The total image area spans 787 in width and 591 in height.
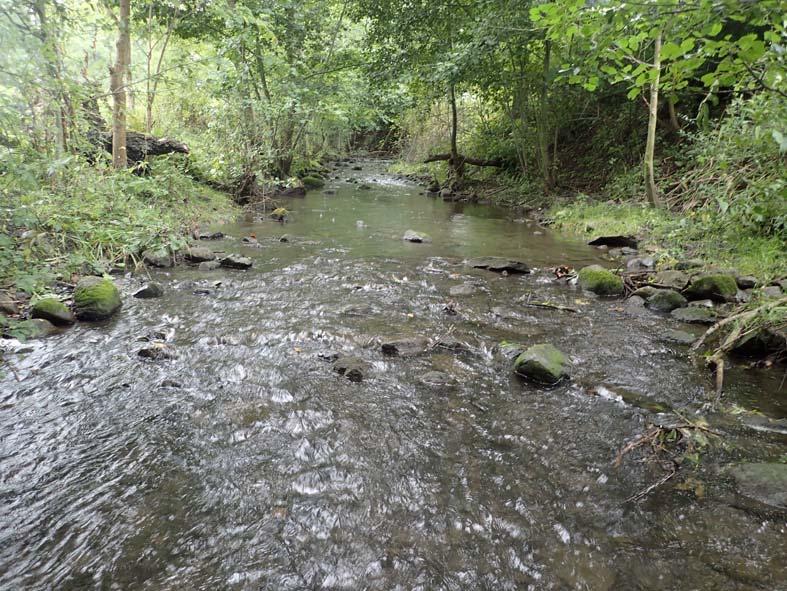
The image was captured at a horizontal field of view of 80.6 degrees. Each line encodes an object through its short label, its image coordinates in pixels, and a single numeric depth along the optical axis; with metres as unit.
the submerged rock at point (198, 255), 8.41
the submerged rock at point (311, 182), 21.13
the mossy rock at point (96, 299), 5.61
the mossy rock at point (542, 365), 4.39
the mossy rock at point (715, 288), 6.24
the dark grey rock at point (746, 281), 6.43
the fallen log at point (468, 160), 19.69
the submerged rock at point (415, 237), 10.77
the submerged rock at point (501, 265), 8.28
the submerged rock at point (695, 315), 5.84
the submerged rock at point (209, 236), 10.22
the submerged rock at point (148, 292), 6.51
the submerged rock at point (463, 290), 7.01
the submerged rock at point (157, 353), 4.72
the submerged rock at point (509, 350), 4.93
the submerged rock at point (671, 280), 6.81
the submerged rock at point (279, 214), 13.13
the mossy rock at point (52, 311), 5.34
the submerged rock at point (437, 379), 4.41
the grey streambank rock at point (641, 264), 8.16
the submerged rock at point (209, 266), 8.05
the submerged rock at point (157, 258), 7.96
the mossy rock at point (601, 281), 7.05
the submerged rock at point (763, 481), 2.89
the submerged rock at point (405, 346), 5.03
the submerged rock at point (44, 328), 5.07
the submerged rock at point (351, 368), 4.46
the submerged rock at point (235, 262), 8.05
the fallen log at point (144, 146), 11.61
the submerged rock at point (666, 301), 6.30
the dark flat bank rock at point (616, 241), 9.93
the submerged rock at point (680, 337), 5.29
